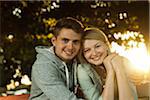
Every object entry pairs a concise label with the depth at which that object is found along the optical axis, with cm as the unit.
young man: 214
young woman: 225
